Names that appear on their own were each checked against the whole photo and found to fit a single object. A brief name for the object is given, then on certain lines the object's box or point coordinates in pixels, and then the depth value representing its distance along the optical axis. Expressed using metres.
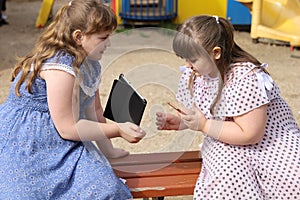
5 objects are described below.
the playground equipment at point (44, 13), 9.47
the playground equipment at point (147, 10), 9.03
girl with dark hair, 2.72
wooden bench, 2.83
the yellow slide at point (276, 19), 7.97
